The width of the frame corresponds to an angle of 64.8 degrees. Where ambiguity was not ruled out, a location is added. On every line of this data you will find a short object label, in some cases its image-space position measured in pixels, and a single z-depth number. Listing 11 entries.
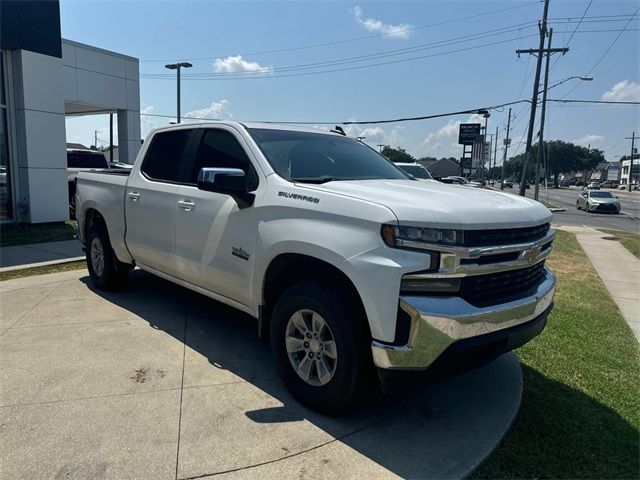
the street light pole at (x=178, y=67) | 27.20
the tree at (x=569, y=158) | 116.06
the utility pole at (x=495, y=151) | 84.69
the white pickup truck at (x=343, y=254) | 2.86
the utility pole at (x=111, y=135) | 36.54
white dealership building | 10.80
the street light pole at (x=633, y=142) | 98.81
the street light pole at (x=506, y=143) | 63.90
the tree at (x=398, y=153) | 96.74
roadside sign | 30.47
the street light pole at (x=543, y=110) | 27.78
